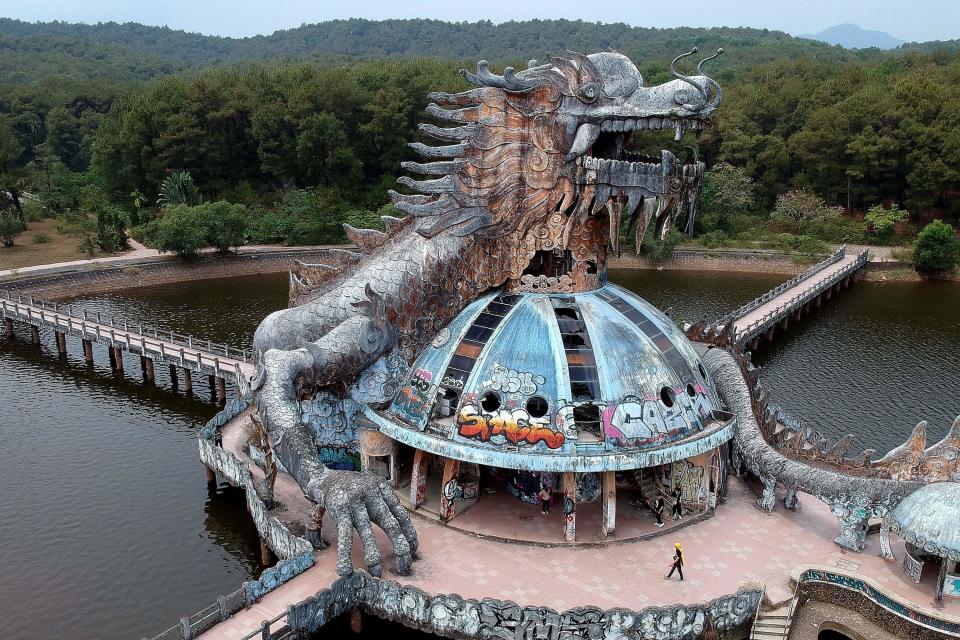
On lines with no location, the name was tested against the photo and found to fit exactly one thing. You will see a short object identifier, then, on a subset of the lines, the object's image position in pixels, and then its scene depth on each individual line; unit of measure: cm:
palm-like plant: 7869
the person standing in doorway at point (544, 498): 2547
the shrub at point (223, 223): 6938
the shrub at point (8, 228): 7288
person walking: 2169
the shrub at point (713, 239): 7712
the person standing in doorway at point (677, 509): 2505
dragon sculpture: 2377
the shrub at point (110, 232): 7112
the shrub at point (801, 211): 7944
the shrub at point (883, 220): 7688
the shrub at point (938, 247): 6775
